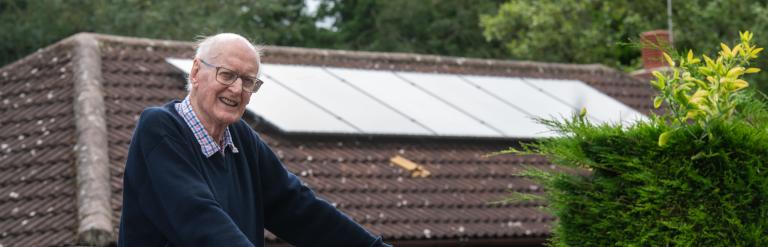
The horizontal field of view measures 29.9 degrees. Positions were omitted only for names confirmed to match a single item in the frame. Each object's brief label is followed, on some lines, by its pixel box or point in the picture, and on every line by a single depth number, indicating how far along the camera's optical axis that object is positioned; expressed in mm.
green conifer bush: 4883
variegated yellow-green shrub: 5012
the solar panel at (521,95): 14289
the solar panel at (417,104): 13602
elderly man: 3779
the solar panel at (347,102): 13133
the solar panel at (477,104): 13852
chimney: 17033
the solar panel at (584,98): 14572
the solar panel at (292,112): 12641
